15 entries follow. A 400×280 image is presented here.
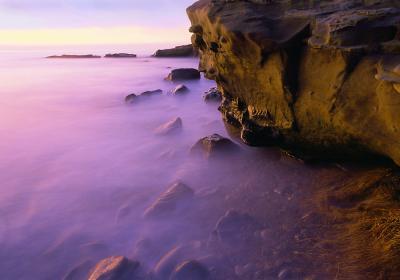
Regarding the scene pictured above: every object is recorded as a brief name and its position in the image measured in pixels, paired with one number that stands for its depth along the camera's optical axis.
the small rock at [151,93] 12.05
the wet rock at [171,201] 4.34
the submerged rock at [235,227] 3.75
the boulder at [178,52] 27.11
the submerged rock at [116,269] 3.26
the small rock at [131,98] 11.55
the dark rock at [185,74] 15.48
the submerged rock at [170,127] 7.46
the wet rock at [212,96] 10.43
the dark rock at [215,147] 5.83
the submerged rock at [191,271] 3.29
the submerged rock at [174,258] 3.40
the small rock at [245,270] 3.26
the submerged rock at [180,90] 12.22
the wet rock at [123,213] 4.34
